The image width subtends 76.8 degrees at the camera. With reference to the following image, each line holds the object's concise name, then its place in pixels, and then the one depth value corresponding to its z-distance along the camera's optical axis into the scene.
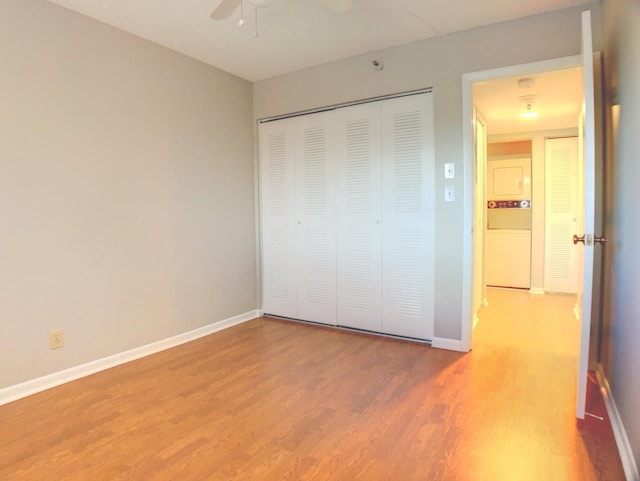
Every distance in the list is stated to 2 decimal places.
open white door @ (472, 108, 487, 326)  4.08
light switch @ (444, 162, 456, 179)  3.04
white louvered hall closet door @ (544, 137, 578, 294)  5.26
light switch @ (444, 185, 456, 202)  3.06
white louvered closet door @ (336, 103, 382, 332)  3.46
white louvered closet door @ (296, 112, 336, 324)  3.72
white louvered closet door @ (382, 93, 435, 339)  3.20
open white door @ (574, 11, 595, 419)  1.92
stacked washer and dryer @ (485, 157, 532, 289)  5.74
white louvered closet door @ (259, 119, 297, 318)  3.96
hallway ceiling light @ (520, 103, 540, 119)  4.26
